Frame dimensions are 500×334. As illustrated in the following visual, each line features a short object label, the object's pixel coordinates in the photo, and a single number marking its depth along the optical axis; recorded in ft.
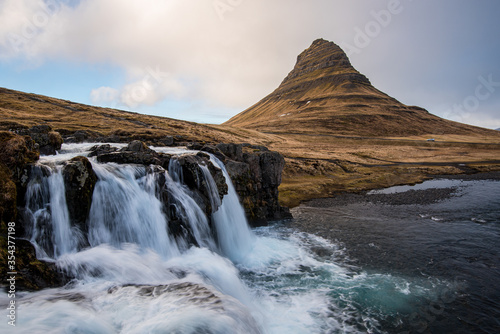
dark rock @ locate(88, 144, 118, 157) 82.86
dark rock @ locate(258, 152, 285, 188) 110.83
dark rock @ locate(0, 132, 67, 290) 31.65
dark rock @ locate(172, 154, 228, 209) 67.05
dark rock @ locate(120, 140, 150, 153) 81.56
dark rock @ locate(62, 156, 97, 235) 44.06
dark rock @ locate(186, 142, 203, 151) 104.75
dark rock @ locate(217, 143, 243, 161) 104.63
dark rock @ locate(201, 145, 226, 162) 95.94
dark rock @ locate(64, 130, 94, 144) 140.13
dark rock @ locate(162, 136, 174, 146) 158.17
